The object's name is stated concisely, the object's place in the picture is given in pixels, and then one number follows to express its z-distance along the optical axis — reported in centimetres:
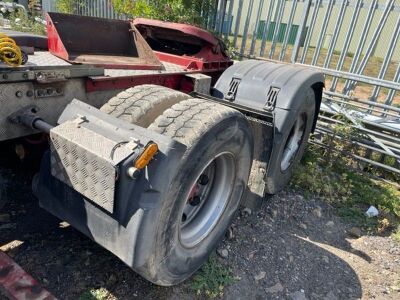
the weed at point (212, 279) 244
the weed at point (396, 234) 348
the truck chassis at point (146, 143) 175
